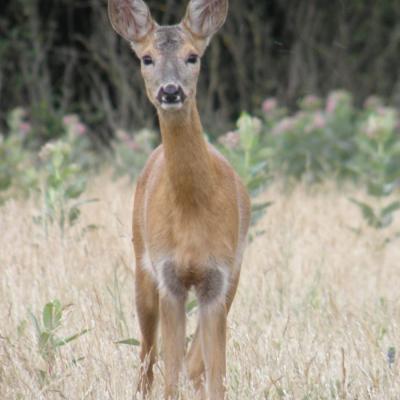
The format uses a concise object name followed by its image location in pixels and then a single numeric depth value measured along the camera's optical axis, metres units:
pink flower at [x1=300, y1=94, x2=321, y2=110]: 24.16
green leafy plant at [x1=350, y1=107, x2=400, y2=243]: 17.31
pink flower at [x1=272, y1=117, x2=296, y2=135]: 22.73
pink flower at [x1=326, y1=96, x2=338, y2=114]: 24.70
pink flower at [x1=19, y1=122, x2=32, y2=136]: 22.80
